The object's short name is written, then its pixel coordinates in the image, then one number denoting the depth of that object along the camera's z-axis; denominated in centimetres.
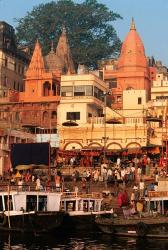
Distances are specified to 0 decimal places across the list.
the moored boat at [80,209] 3019
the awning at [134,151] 4722
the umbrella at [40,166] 4126
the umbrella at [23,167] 4066
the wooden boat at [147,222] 2734
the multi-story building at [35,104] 5281
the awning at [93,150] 4709
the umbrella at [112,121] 4591
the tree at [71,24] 8894
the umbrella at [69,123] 4697
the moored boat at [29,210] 2845
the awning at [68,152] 4819
